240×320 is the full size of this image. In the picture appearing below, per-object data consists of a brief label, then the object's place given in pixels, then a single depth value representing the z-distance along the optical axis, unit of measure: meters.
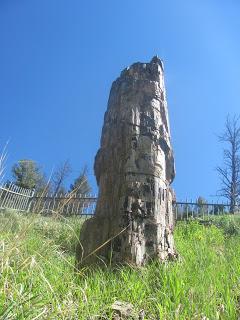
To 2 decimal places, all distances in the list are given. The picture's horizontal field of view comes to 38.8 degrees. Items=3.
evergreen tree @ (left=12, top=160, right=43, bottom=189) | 27.52
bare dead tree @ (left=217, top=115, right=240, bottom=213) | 20.84
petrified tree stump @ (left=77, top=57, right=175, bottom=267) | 3.09
